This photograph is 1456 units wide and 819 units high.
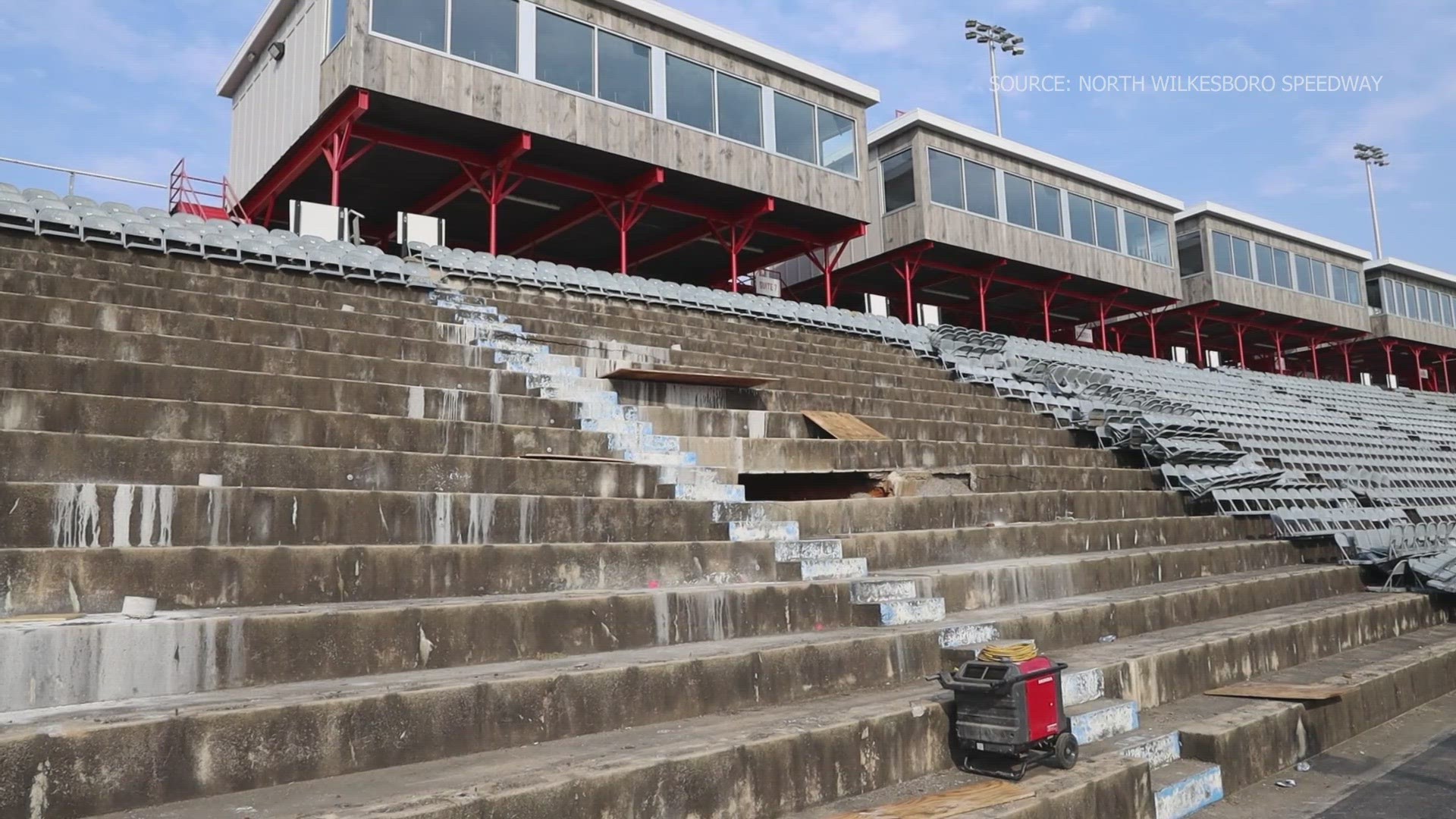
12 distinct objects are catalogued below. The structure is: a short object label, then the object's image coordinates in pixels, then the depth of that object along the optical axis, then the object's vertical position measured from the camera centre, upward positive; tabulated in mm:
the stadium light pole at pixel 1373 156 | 47781 +18169
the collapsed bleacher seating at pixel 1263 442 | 9758 +978
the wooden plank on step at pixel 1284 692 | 5191 -1039
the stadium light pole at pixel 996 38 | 35531 +18672
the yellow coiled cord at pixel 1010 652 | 3748 -538
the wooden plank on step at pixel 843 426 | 8211 +914
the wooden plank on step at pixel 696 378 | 8023 +1392
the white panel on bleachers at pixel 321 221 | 11961 +4284
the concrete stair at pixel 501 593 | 2861 -289
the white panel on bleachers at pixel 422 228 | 12891 +4488
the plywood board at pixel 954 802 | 3195 -998
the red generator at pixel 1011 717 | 3574 -776
